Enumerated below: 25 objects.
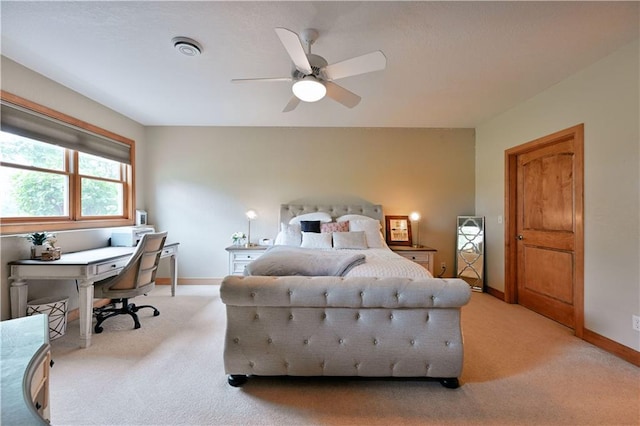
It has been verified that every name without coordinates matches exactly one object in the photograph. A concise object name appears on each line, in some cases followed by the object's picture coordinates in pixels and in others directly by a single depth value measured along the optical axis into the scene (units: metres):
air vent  2.18
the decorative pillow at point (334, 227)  3.89
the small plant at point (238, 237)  4.23
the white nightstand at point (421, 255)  4.05
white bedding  2.13
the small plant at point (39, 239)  2.59
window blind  2.53
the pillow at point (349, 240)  3.59
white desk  2.40
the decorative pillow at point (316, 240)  3.60
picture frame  4.41
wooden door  2.78
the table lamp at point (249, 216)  4.30
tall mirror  4.21
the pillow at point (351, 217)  4.16
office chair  2.74
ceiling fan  1.84
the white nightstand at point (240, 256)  4.02
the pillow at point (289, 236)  3.81
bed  1.78
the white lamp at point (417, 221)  4.37
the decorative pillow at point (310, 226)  3.99
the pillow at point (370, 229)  3.81
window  2.58
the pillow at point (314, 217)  4.17
